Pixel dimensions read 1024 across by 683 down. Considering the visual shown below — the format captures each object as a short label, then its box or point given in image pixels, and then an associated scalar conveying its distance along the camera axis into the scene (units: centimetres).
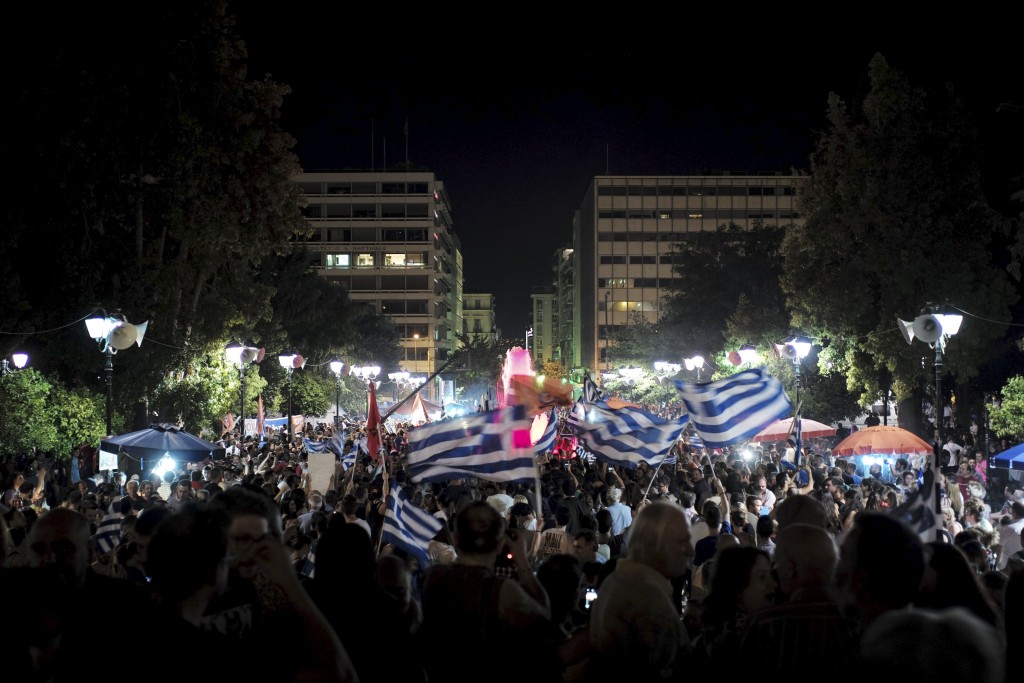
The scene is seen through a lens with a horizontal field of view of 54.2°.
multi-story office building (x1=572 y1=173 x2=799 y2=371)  12900
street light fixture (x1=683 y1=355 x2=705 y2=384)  4347
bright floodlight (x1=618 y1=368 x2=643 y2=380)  6519
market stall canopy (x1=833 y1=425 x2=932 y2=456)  1894
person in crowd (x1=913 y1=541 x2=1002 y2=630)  444
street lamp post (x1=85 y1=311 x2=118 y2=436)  2133
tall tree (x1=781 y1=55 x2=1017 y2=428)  3139
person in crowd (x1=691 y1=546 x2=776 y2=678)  484
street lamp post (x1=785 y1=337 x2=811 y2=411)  2503
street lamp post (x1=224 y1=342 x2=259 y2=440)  2956
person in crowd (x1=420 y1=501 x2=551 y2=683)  440
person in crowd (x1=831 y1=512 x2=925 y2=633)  352
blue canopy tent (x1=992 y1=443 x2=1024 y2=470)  1712
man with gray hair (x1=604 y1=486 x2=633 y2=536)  1154
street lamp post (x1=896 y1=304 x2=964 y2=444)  1895
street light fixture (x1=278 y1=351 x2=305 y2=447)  3436
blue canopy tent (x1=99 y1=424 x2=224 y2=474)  1864
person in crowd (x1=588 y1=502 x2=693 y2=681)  404
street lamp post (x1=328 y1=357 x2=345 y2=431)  4151
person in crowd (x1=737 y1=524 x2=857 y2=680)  362
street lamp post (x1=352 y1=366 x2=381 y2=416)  6440
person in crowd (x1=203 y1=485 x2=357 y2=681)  332
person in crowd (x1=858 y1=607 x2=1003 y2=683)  229
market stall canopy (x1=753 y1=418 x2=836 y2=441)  2509
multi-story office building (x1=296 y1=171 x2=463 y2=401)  12388
